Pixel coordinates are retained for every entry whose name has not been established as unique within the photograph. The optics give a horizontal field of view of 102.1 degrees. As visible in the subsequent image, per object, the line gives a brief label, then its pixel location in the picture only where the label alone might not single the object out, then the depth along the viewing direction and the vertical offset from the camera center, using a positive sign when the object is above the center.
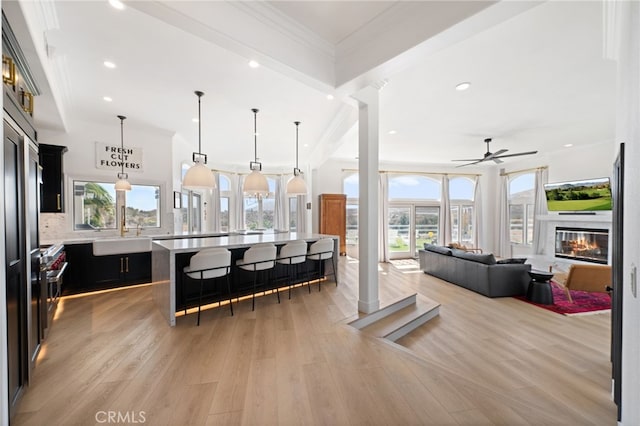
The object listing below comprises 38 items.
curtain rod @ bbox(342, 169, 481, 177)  8.59 +1.32
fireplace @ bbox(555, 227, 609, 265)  6.33 -0.89
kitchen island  3.05 -0.66
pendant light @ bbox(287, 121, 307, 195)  4.98 +0.48
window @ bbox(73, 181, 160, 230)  4.76 +0.12
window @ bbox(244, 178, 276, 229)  8.68 +0.01
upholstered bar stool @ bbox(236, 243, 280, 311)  3.55 -0.66
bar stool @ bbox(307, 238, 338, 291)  4.34 -0.66
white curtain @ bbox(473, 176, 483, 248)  9.35 -0.02
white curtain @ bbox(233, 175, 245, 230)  8.40 +0.04
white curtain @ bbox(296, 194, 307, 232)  8.50 -0.10
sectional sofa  4.91 -1.26
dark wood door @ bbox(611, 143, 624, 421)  1.80 -0.42
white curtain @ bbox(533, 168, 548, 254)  7.75 -0.06
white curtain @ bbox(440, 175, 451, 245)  9.04 -0.16
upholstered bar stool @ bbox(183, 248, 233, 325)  3.05 -0.64
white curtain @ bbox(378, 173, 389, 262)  8.39 -0.04
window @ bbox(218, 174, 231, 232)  8.28 +0.38
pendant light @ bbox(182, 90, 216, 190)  3.57 +0.48
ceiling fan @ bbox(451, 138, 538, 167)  5.58 +1.20
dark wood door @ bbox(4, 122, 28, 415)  1.62 -0.36
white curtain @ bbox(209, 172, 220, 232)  7.92 +0.01
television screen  6.19 +0.38
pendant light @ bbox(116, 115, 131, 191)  4.48 +0.67
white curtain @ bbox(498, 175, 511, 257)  8.80 -0.30
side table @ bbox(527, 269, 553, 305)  4.60 -1.41
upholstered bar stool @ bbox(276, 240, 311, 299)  3.96 -0.65
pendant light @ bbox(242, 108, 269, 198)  4.41 +0.49
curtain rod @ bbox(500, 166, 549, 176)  7.75 +1.28
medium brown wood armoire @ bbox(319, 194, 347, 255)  8.04 -0.16
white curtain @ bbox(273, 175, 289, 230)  8.65 +0.17
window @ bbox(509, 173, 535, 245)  8.27 +0.07
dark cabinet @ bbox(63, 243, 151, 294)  4.13 -0.98
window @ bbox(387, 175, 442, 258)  8.90 -0.09
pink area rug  4.31 -1.67
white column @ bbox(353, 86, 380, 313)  3.37 +0.18
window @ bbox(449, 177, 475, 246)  9.41 +0.09
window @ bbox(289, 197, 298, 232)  8.94 -0.07
